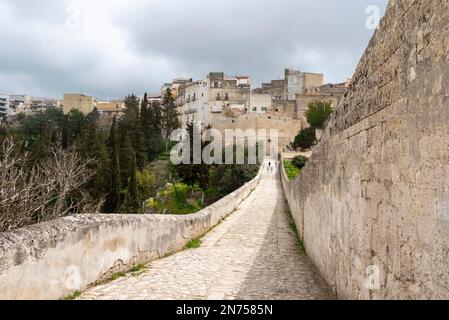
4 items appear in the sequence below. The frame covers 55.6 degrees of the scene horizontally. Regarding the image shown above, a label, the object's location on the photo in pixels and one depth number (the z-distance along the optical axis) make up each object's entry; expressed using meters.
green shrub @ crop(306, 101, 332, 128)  67.69
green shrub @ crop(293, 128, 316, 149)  61.12
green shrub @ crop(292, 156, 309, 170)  42.03
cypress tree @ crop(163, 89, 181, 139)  74.25
